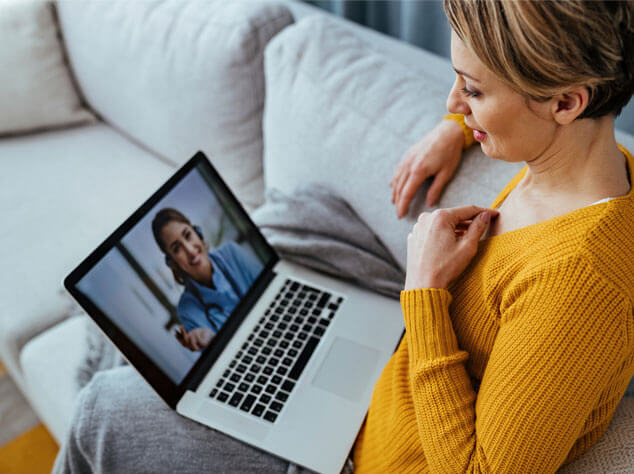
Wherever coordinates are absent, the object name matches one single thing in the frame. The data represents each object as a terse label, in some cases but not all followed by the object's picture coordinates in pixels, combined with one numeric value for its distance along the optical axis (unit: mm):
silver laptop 874
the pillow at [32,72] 1706
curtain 1469
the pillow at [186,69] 1378
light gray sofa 1062
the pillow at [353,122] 1016
